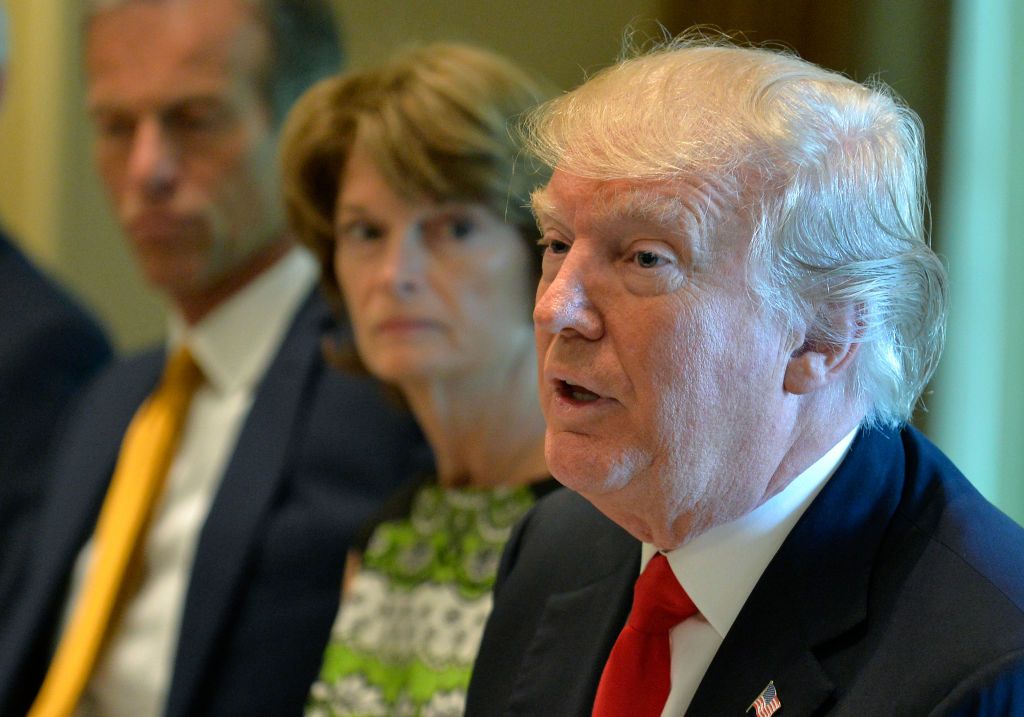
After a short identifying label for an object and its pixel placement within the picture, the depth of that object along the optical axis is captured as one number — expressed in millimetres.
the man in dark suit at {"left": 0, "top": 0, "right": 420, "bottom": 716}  4707
